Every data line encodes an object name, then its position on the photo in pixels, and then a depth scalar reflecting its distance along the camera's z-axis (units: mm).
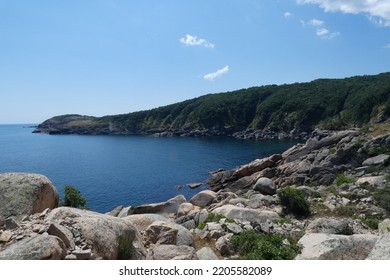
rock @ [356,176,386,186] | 32188
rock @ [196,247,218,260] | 14166
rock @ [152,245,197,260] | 12984
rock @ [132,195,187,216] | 38625
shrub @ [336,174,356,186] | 35781
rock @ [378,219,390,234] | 18617
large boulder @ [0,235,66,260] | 9711
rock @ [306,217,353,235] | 19078
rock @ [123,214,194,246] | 16008
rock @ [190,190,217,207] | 41338
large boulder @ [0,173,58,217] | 15229
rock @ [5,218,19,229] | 12398
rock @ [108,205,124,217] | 38269
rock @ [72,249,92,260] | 10789
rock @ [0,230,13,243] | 11422
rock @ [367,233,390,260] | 9797
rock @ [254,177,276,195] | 40547
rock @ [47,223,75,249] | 11164
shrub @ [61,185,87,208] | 28245
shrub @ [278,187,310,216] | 26453
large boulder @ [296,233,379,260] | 12500
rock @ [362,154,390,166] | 43031
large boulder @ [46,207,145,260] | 11992
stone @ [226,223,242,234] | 18844
